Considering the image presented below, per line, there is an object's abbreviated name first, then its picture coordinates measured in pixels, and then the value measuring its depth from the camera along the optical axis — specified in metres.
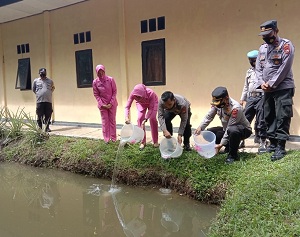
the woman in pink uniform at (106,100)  5.07
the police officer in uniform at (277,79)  3.44
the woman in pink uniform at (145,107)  4.38
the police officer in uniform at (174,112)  3.78
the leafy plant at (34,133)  5.72
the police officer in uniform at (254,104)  4.23
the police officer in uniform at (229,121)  3.60
